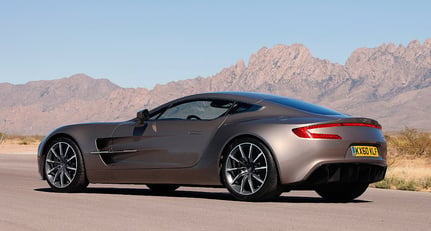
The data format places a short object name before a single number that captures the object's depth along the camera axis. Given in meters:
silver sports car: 9.01
